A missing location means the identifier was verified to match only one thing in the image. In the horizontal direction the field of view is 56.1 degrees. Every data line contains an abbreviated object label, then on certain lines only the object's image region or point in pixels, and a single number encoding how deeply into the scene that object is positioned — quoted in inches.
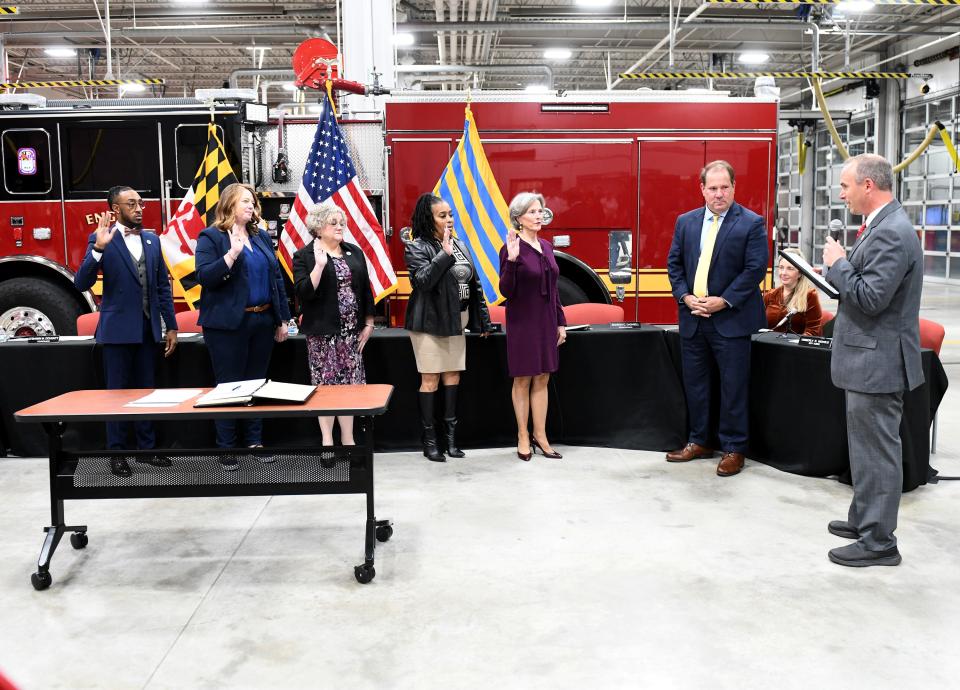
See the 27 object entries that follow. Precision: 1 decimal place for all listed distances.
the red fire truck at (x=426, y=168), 328.5
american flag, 277.3
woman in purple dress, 231.6
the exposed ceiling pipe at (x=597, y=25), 642.8
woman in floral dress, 214.7
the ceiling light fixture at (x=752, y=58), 868.0
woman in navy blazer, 212.1
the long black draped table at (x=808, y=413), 208.1
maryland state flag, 293.9
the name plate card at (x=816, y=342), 220.1
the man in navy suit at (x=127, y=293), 218.7
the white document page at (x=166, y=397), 165.0
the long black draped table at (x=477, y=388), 244.8
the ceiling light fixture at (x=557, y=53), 845.2
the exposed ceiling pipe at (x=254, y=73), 610.0
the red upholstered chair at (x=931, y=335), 219.8
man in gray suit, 154.9
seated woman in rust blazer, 246.2
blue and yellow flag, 293.7
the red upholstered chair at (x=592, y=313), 290.5
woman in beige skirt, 231.3
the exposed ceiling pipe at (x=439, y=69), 507.2
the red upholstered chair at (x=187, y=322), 272.7
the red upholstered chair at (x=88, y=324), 265.6
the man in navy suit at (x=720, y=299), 222.2
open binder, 160.9
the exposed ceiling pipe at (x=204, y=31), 698.2
